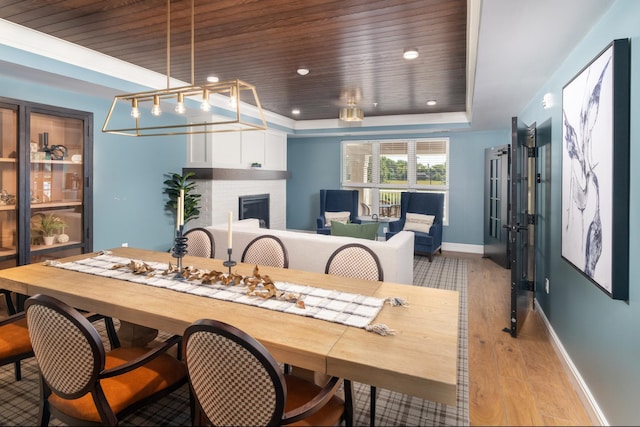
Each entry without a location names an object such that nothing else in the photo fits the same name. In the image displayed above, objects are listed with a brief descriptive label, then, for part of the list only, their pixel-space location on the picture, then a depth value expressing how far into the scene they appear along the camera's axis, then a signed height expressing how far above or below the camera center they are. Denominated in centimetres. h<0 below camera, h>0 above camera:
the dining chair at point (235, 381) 108 -53
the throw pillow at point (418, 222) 570 -24
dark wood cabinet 292 +20
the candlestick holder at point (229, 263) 193 -30
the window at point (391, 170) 638 +65
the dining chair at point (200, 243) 293 -30
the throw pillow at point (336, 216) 634 -17
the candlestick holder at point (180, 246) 208 -22
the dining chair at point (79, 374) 128 -61
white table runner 153 -43
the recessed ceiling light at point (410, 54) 302 +125
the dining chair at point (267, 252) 261 -33
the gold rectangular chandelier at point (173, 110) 191 +100
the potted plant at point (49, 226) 323 -18
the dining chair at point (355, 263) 225 -35
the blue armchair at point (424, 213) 541 -16
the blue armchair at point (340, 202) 653 +7
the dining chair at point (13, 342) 182 -68
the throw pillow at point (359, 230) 402 -26
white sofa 299 -36
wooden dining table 113 -46
